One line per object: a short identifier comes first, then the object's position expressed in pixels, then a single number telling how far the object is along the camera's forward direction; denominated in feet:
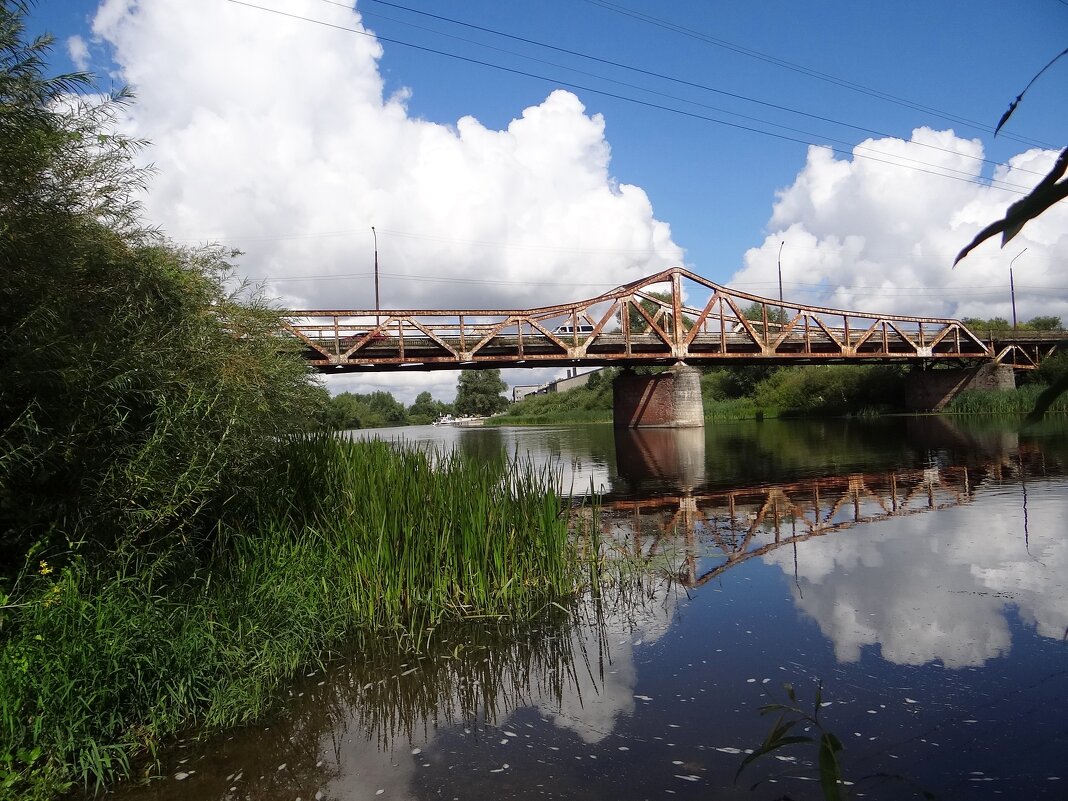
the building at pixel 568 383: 387.18
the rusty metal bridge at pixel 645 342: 119.75
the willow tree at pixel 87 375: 14.97
